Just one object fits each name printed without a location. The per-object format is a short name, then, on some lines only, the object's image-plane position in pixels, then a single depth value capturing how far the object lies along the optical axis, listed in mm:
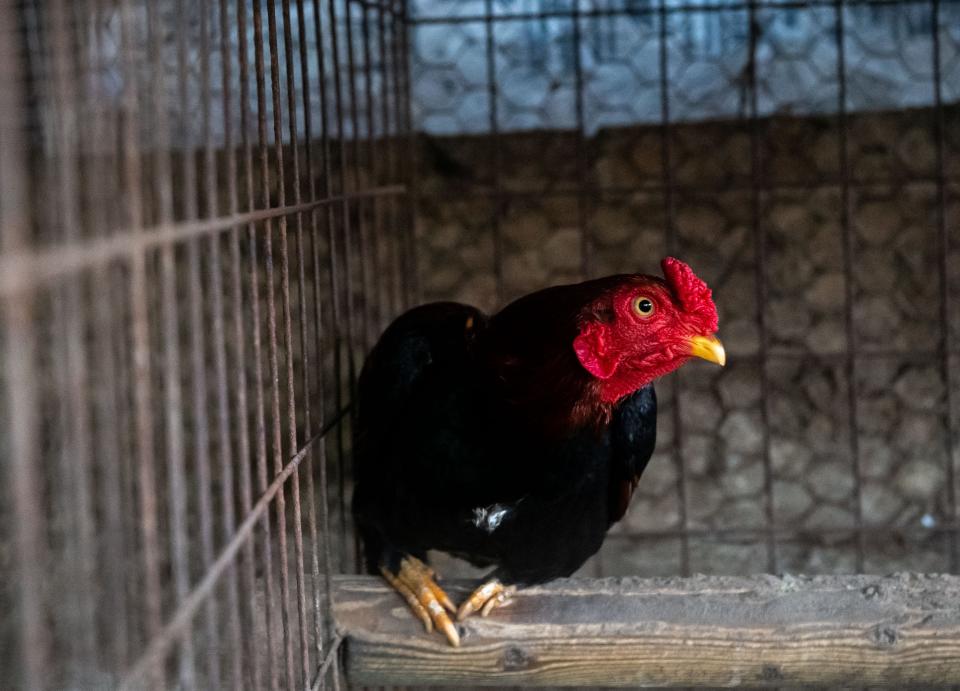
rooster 979
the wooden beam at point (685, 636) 999
